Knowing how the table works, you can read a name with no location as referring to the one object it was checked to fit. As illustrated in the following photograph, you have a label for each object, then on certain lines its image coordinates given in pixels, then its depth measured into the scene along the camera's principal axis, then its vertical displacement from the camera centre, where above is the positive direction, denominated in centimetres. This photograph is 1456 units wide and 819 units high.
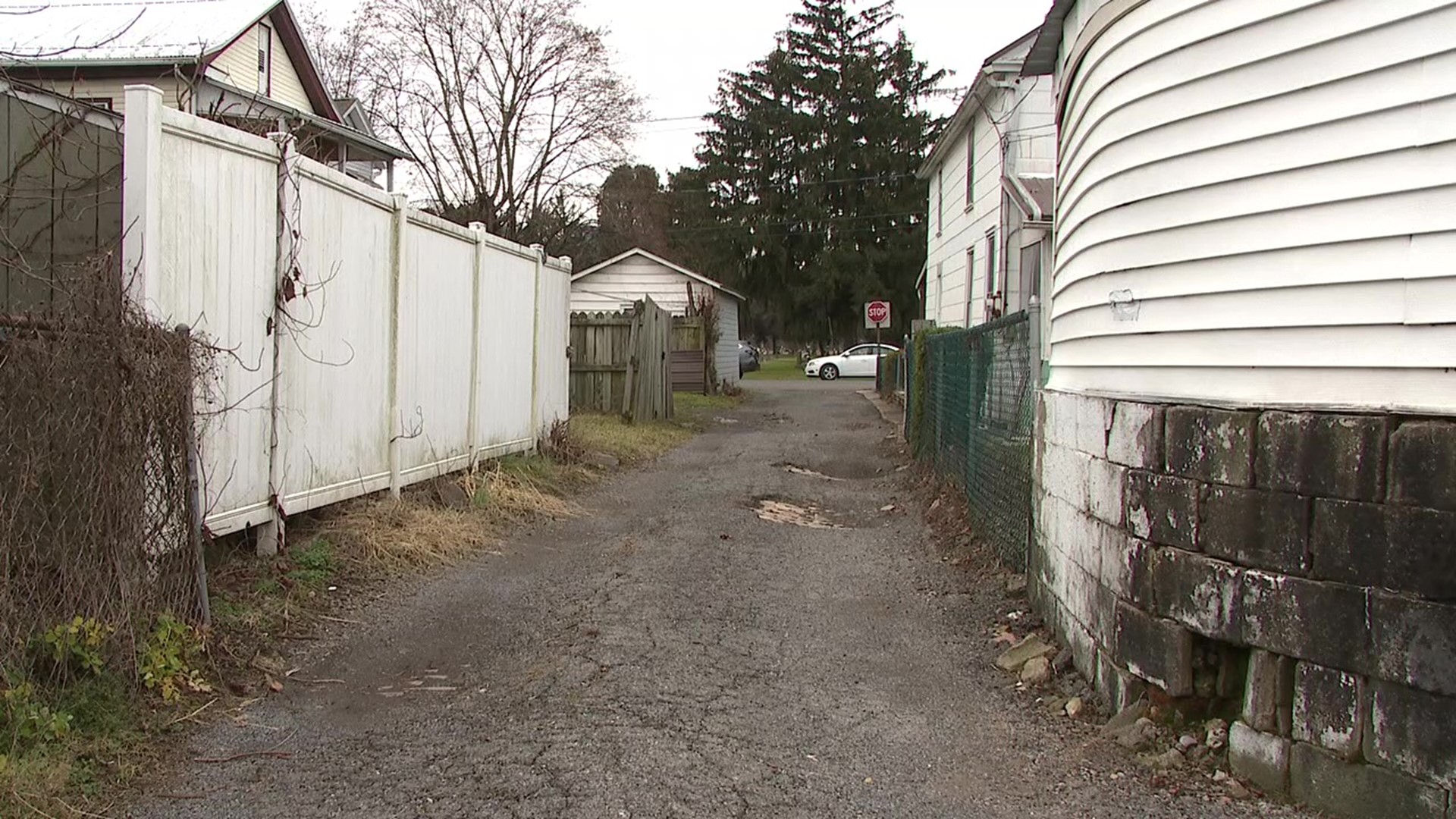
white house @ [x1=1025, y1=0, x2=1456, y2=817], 329 -1
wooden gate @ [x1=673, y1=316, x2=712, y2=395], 2392 +11
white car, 3812 +8
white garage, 2764 +196
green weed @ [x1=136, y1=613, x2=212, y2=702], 417 -120
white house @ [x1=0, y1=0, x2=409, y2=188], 1650 +498
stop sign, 3094 +155
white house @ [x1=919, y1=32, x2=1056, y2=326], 1380 +269
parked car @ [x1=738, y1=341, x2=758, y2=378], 4126 +24
